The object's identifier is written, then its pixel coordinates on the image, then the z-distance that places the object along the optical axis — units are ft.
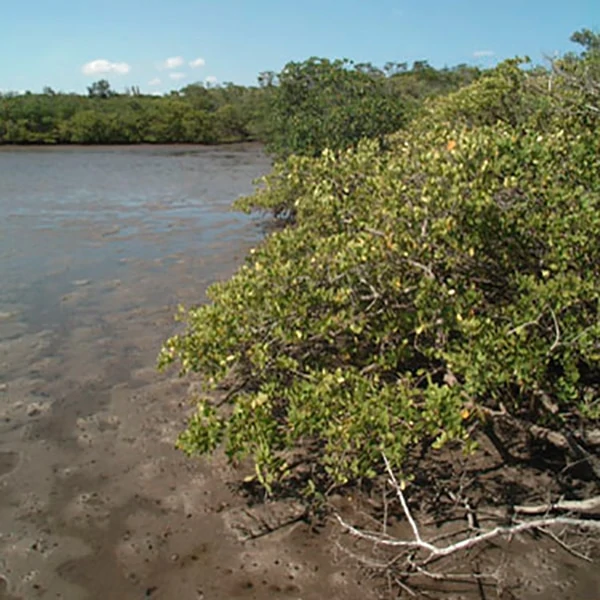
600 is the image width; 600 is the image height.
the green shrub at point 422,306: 14.29
